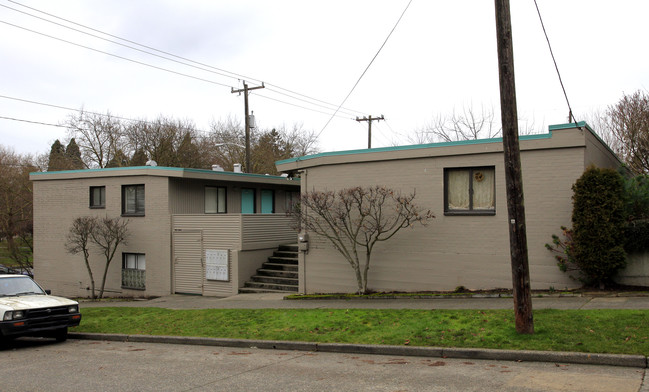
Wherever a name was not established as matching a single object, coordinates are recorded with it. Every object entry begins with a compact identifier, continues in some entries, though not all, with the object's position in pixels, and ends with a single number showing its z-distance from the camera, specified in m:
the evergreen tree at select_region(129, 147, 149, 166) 45.44
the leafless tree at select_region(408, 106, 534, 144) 34.78
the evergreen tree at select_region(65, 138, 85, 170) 47.19
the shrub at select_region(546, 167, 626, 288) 12.16
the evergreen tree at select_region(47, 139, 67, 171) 44.59
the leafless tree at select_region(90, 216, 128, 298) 21.56
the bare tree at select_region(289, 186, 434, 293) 15.06
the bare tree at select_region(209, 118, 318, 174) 45.34
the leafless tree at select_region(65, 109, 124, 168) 46.63
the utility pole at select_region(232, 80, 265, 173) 28.61
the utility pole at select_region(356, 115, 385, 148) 40.28
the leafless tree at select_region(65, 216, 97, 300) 21.64
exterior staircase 18.83
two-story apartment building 20.09
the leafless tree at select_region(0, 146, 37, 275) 39.06
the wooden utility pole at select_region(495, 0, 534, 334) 8.63
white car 11.50
